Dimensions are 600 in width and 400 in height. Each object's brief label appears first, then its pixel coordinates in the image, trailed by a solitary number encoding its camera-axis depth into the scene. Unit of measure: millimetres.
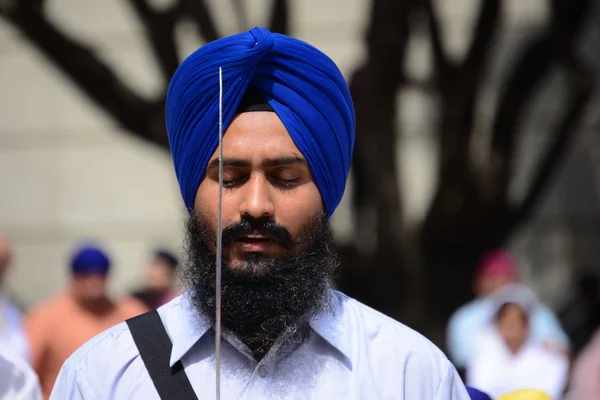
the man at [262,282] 4250
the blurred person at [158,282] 14398
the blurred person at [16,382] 5168
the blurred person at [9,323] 11547
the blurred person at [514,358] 11945
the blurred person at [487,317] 13375
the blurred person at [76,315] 11648
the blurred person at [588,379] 8539
